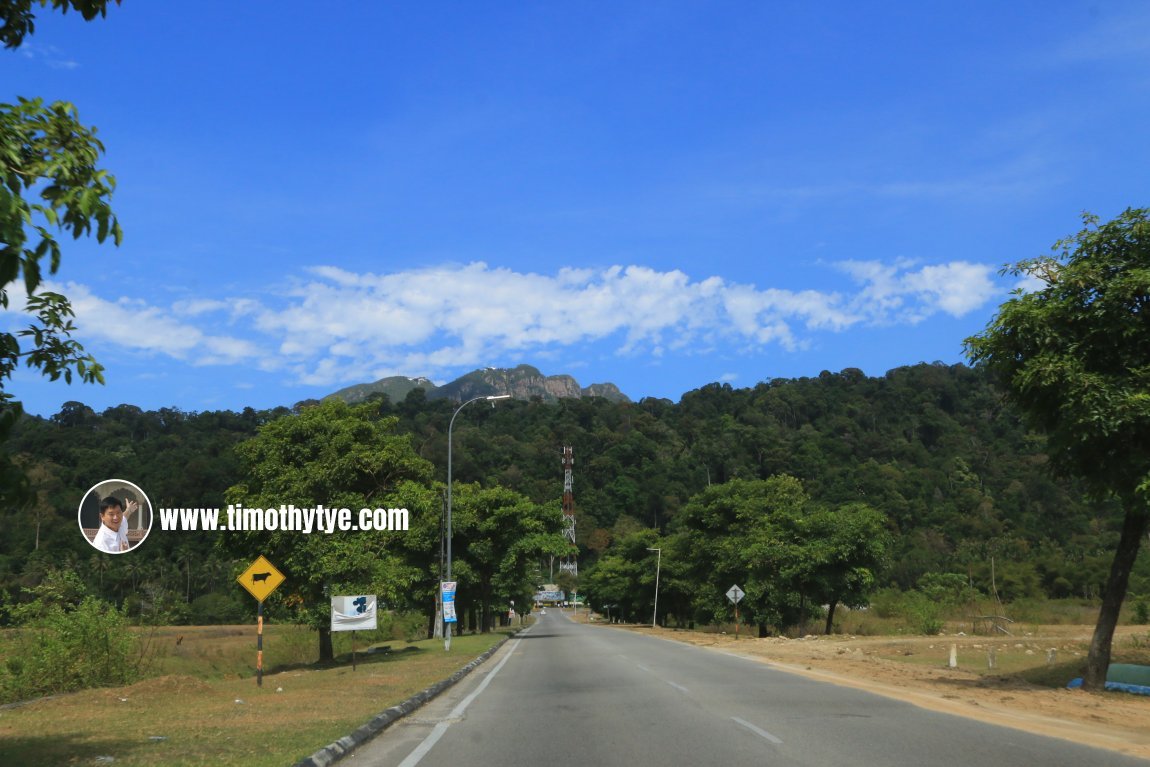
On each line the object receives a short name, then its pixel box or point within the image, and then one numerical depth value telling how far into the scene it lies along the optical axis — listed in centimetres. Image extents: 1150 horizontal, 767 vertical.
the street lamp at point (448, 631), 3173
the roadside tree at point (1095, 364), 1578
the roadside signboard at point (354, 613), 2342
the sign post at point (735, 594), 4791
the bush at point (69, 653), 2038
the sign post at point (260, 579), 1931
